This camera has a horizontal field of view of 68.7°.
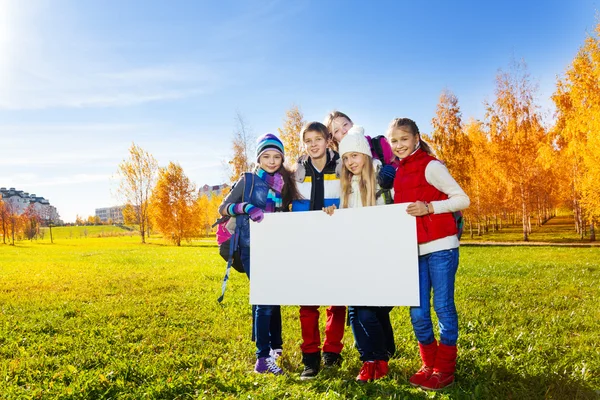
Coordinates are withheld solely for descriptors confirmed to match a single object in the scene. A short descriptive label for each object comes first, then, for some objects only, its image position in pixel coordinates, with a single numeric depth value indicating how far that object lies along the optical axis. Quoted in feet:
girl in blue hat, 15.12
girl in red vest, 12.73
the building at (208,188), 593.01
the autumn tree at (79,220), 415.11
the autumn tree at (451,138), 97.40
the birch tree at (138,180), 152.46
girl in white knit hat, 13.85
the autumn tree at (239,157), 102.68
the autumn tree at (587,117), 68.18
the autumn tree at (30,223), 224.94
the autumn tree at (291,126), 88.63
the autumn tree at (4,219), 175.42
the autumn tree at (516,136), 96.84
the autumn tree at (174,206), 134.41
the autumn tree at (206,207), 215.49
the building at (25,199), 506.23
